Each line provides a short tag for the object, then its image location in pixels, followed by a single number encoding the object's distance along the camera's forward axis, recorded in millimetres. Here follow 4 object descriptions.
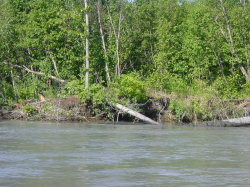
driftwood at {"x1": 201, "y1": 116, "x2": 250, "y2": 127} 27547
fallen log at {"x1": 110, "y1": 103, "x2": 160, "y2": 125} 28984
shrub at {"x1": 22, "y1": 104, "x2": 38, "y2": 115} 29562
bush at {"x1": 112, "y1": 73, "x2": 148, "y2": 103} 29859
